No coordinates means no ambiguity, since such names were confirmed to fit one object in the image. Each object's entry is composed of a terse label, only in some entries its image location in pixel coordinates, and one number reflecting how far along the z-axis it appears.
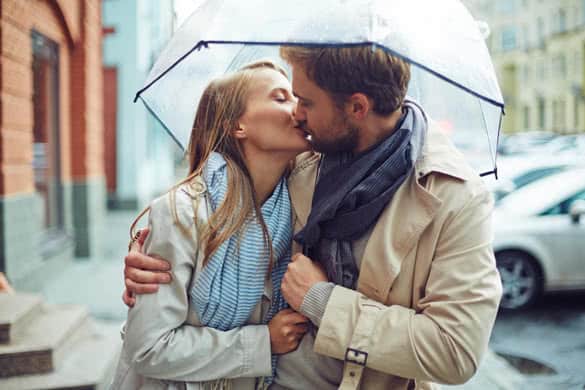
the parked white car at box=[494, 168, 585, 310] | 7.12
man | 1.71
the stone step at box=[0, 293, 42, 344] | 4.52
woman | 1.83
